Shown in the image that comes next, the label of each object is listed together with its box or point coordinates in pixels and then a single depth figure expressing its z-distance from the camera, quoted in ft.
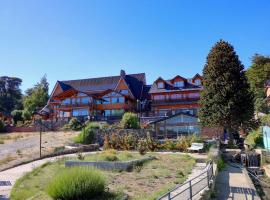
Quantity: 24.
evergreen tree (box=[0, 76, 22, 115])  153.69
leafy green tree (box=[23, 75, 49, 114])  129.94
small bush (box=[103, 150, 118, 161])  37.35
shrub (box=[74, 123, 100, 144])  65.69
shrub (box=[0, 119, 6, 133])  94.43
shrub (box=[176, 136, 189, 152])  54.70
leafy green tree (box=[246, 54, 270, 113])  97.09
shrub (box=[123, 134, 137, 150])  58.58
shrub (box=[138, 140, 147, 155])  54.55
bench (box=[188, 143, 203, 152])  51.59
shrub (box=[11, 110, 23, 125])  115.06
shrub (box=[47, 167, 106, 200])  19.13
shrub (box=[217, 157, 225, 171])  40.94
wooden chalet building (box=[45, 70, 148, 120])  109.67
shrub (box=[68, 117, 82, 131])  84.76
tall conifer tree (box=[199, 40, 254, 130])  59.80
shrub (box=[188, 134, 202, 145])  55.81
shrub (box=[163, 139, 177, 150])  55.68
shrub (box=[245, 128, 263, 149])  64.18
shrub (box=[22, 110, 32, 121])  111.80
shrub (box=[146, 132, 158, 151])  55.48
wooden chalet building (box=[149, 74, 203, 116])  101.39
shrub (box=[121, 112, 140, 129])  70.90
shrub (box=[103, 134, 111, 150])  59.28
